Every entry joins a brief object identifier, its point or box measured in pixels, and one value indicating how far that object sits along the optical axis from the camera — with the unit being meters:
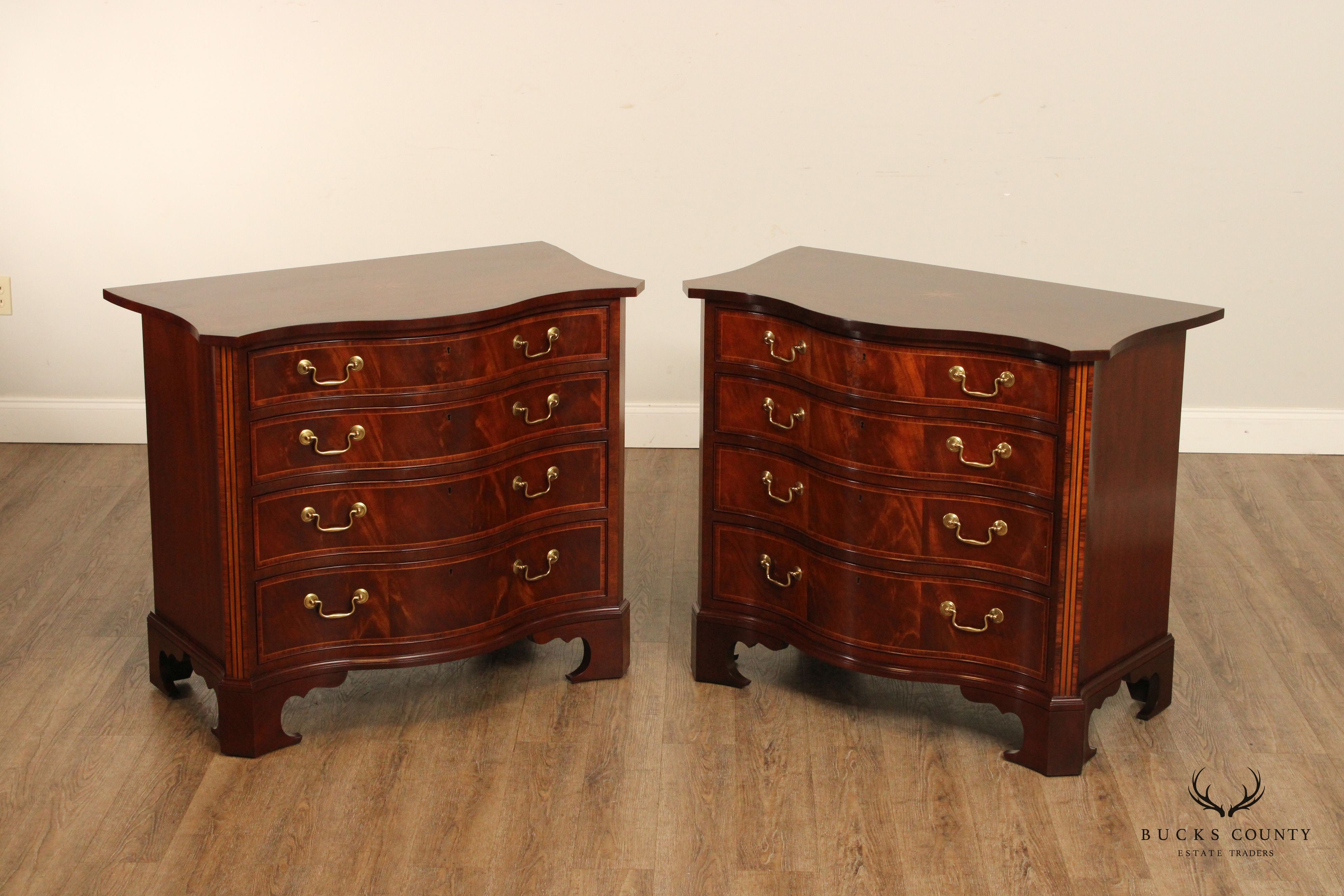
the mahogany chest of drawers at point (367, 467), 2.68
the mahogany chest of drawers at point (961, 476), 2.64
